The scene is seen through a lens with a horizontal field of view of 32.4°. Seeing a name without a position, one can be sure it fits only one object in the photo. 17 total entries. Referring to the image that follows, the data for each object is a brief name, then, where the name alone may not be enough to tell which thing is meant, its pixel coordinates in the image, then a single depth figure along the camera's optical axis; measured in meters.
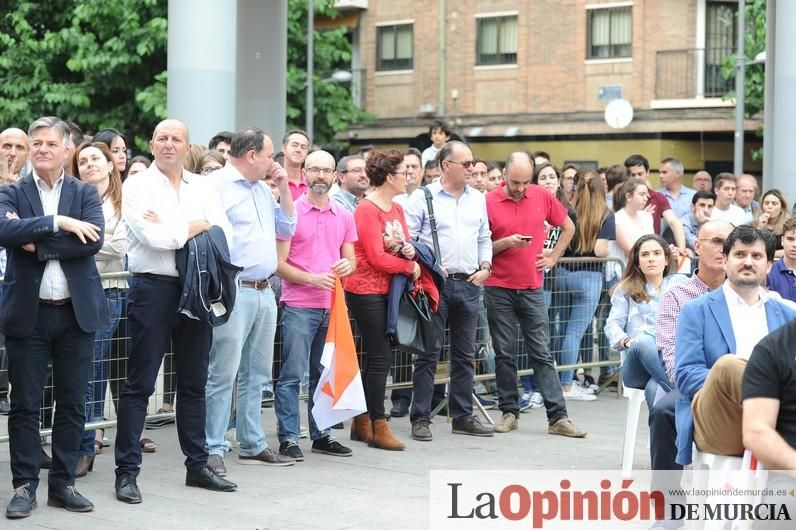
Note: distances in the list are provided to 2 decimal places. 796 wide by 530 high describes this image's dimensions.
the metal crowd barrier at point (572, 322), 12.13
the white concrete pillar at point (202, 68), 14.70
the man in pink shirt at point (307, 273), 9.47
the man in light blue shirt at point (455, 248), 10.54
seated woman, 9.52
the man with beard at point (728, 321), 6.74
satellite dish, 32.78
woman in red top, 9.89
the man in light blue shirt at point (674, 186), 16.77
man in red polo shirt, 10.89
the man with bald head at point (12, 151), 9.87
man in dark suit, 7.48
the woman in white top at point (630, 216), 13.30
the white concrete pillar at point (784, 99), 17.02
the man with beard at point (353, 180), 11.39
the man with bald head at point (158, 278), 7.95
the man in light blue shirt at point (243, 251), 8.79
